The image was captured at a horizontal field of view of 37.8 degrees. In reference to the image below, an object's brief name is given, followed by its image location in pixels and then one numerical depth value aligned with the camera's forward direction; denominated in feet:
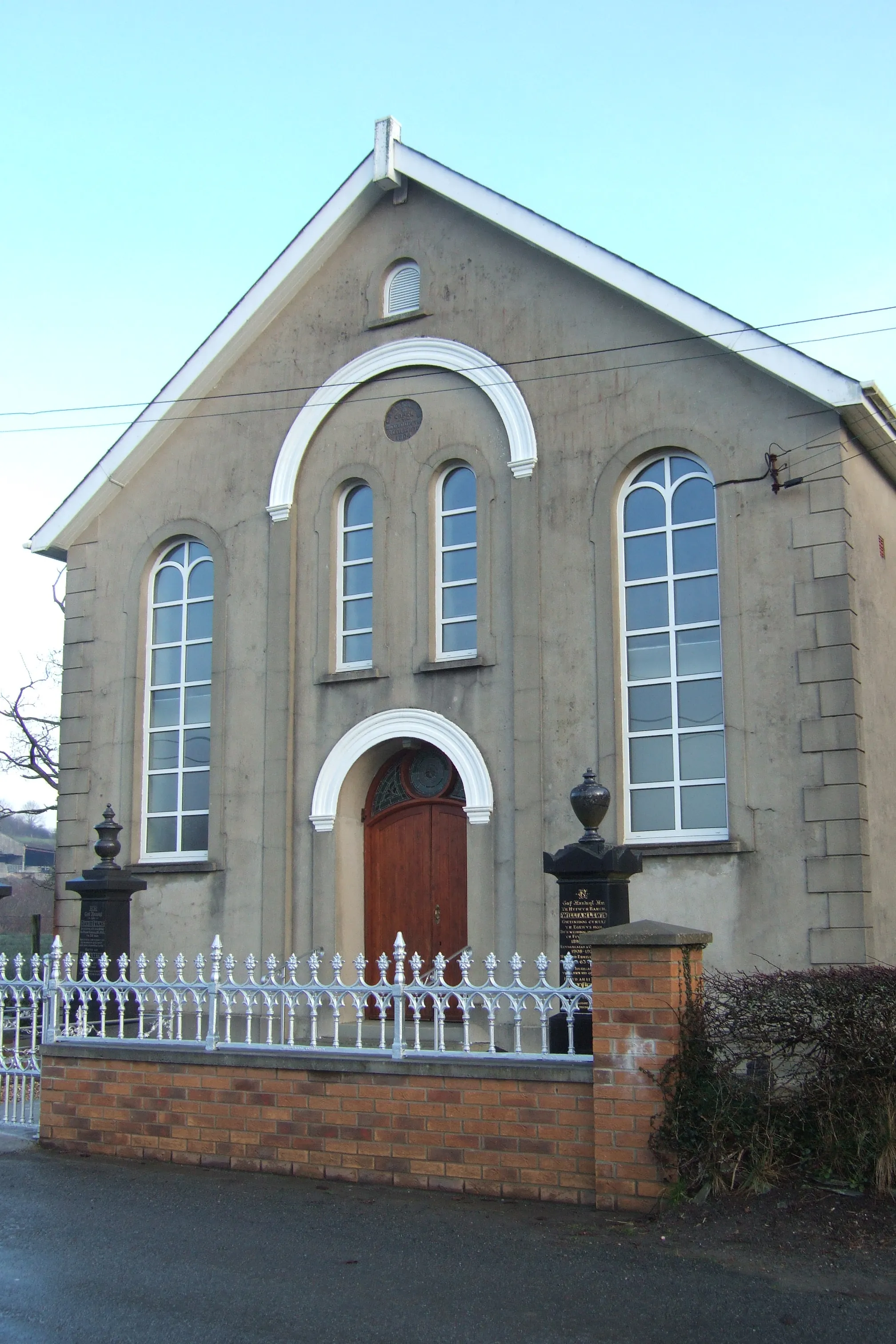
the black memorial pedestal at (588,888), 31.32
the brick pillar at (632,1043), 24.81
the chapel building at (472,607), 37.22
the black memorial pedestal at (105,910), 39.32
